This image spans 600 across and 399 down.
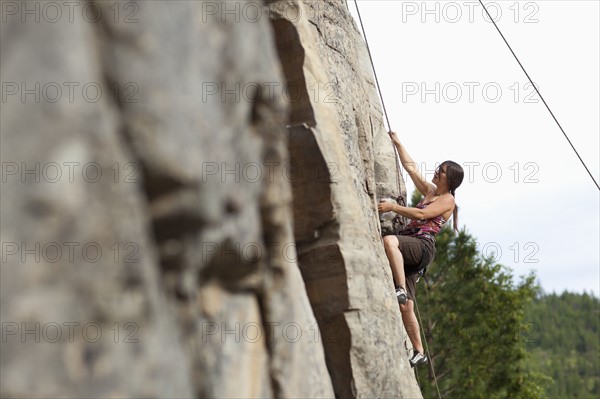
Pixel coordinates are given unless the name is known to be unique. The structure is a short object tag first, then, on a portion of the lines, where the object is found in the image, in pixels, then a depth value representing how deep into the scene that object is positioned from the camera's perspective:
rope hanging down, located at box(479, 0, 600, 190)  10.82
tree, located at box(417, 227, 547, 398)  27.19
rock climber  9.15
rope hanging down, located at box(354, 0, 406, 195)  10.65
